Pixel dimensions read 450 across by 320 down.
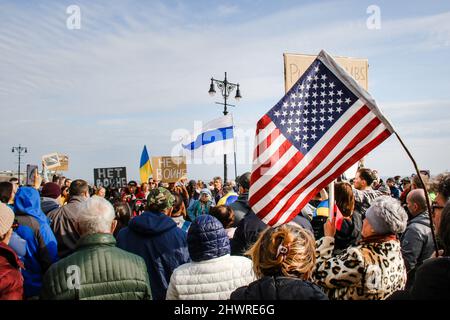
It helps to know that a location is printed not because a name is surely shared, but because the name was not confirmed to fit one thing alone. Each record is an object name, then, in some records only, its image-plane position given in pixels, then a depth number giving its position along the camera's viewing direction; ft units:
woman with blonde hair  7.60
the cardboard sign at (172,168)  44.11
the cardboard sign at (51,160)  46.01
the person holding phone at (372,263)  9.92
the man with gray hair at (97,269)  9.53
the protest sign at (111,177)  44.88
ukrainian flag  41.73
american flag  12.63
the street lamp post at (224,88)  59.61
